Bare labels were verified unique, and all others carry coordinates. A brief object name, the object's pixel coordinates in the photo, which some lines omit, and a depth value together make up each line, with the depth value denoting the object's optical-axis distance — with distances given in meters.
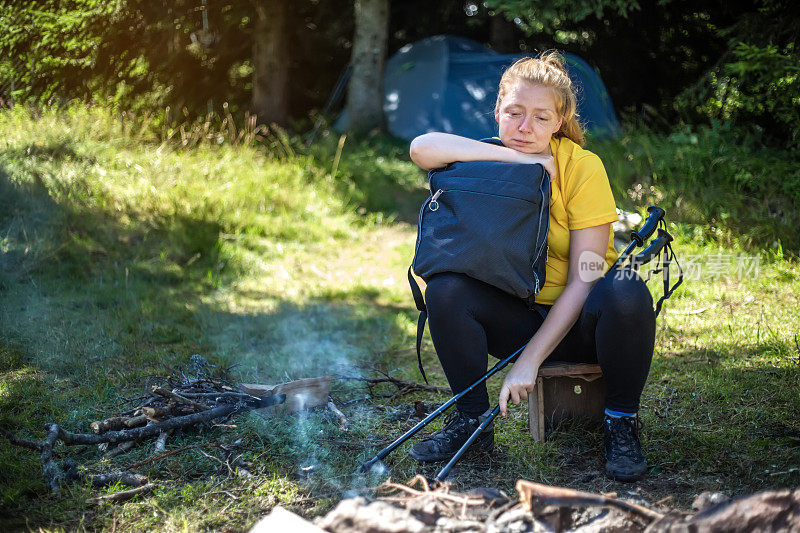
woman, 2.32
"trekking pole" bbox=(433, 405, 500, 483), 2.22
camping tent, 8.82
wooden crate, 2.68
